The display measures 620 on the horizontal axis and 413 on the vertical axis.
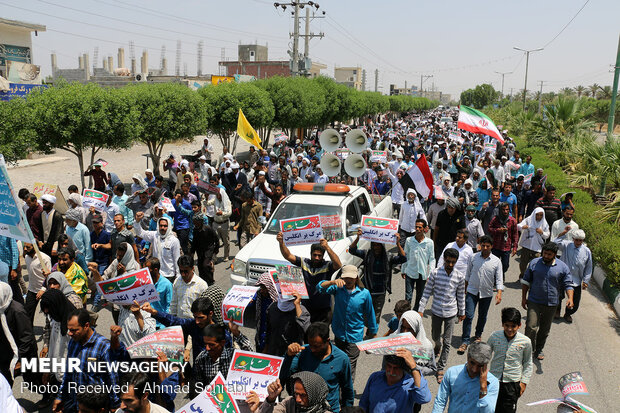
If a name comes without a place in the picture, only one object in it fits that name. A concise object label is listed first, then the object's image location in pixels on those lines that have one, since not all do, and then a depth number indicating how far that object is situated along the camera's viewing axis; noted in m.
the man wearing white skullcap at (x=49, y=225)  8.72
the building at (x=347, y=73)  175.59
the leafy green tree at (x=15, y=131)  13.84
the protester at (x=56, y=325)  5.06
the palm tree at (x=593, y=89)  115.56
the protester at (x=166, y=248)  7.55
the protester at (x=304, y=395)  3.52
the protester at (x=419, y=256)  7.45
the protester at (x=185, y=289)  5.76
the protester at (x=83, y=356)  4.13
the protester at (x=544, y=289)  6.55
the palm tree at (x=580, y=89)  123.93
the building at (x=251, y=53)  121.88
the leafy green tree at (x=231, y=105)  23.62
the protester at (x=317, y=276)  5.94
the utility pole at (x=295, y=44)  33.12
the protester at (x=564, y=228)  8.61
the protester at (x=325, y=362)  4.11
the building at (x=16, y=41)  44.26
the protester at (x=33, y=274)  6.49
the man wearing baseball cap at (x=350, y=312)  5.43
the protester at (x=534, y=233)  9.24
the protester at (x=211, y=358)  4.31
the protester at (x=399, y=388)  3.87
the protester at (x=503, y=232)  8.99
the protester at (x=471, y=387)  3.99
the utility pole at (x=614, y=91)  16.20
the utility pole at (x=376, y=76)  120.03
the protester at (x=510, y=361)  4.71
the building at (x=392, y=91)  145.00
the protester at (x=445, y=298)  6.27
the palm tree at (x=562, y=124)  23.16
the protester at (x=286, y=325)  5.14
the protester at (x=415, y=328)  4.66
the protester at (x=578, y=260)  7.82
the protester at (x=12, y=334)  4.95
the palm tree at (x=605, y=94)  93.31
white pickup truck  7.75
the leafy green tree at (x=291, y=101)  29.14
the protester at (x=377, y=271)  6.91
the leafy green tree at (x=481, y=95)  146.38
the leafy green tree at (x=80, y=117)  15.12
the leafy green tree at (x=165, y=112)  18.84
